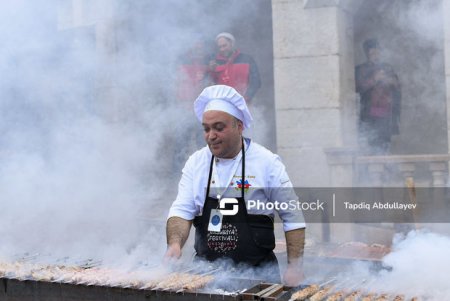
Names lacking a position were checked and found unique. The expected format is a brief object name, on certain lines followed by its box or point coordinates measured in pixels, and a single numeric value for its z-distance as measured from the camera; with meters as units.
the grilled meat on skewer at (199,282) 3.51
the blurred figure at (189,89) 9.02
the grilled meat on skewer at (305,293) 3.29
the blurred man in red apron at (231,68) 9.02
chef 4.17
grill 3.36
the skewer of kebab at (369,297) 3.29
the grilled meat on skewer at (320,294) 3.28
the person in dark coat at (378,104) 9.33
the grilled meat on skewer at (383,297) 3.28
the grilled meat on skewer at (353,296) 3.31
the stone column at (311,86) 8.98
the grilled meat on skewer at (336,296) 3.31
